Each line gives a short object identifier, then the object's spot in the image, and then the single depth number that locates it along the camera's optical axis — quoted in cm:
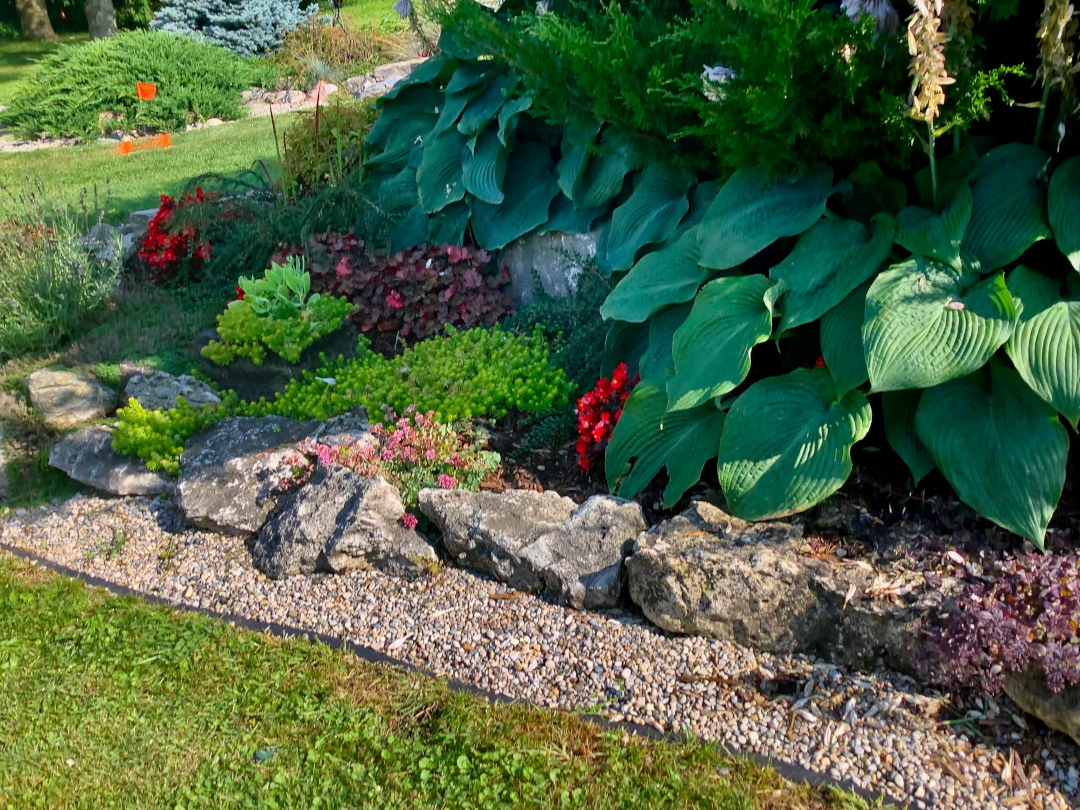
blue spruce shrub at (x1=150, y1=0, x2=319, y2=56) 1593
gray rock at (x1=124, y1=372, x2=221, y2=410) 450
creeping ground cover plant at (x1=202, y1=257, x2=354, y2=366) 452
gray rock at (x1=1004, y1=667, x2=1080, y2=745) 230
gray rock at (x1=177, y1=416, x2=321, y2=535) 372
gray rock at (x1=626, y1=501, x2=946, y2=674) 265
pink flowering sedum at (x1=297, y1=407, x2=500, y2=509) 364
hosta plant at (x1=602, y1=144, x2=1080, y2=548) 269
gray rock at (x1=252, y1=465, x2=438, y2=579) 336
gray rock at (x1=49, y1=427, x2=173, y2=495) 416
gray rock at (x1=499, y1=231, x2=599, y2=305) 470
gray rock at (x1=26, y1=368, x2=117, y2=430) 458
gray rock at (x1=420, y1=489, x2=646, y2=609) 310
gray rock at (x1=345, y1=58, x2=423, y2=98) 1187
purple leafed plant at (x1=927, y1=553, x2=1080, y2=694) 234
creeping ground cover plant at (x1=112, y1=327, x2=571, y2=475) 396
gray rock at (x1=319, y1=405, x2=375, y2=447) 385
